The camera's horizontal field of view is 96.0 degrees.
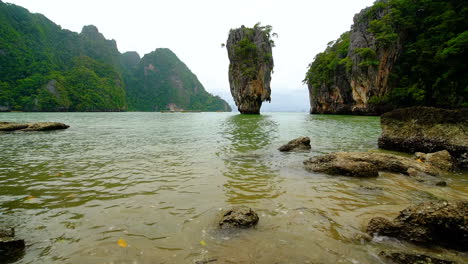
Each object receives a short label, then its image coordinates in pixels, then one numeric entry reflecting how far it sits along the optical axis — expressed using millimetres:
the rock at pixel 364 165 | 5914
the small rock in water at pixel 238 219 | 3141
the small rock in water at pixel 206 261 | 2402
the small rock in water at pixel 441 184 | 5106
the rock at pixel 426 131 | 7266
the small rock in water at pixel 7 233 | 2632
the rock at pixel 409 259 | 2201
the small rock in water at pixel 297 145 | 9832
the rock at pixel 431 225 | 2631
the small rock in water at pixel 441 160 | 6418
